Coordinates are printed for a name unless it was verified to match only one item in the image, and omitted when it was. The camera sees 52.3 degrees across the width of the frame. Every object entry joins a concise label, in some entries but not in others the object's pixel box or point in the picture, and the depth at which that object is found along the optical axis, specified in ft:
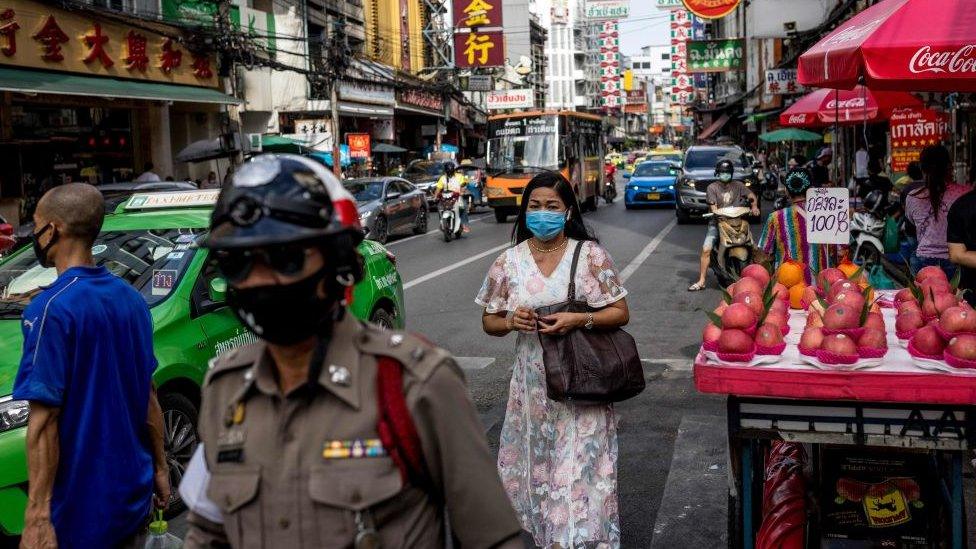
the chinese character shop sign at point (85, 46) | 58.59
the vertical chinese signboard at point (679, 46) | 286.66
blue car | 94.17
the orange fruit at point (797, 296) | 15.83
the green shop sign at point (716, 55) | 99.14
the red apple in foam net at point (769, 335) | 12.14
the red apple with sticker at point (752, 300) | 12.85
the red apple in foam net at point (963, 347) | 11.30
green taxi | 18.42
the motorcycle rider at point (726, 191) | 39.24
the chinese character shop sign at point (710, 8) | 61.57
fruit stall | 11.54
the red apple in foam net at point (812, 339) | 12.00
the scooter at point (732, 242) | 39.29
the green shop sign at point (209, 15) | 78.41
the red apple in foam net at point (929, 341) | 11.69
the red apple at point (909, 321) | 12.82
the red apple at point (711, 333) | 12.45
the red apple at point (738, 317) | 12.25
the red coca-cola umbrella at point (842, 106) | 36.88
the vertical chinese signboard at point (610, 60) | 401.90
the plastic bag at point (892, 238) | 36.19
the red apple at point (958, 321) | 11.54
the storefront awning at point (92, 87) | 55.77
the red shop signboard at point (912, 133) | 47.14
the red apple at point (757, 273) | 15.11
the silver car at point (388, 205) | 68.03
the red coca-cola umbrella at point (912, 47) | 17.20
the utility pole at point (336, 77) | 96.32
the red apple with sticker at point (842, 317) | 11.96
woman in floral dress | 13.96
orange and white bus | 89.81
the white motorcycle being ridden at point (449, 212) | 69.41
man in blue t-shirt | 10.38
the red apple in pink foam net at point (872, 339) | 11.84
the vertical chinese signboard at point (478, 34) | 149.48
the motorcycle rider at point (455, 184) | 70.22
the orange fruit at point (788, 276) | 16.21
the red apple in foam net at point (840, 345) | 11.62
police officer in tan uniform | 5.78
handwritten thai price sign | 20.42
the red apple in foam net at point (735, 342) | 12.01
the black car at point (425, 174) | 107.34
